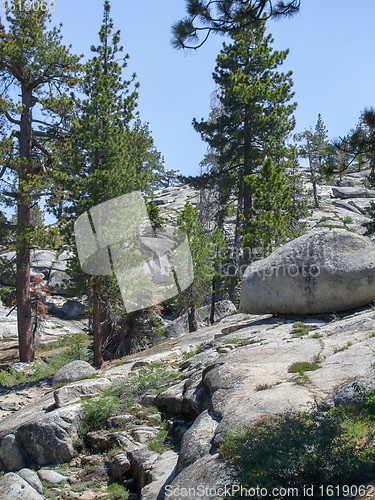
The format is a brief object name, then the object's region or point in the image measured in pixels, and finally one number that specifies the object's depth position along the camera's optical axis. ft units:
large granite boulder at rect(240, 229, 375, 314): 38.50
